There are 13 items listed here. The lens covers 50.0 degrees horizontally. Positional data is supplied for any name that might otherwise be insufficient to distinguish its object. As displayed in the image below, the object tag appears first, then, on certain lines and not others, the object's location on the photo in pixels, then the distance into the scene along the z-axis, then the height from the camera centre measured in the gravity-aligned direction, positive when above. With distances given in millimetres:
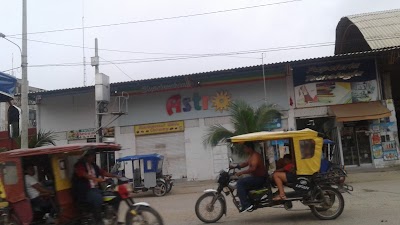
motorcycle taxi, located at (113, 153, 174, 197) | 17750 -1111
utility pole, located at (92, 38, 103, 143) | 21656 +2336
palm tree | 18188 +959
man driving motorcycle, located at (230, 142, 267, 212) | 9109 -785
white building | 23516 +1891
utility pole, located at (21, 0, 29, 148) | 16031 +2689
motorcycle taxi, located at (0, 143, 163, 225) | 7422 -745
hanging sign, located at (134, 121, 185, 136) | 24281 +1142
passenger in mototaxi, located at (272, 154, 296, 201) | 9023 -759
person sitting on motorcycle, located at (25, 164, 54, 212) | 7734 -679
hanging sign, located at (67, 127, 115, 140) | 25062 +1091
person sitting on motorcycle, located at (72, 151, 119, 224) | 7609 -604
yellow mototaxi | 9023 -1007
